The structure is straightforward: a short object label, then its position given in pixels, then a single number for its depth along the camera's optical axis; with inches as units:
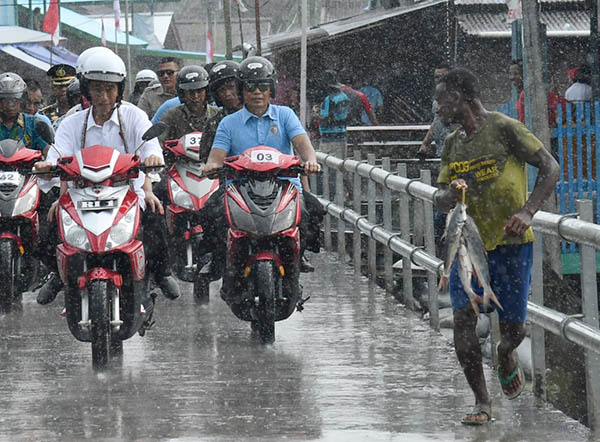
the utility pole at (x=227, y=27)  1237.7
